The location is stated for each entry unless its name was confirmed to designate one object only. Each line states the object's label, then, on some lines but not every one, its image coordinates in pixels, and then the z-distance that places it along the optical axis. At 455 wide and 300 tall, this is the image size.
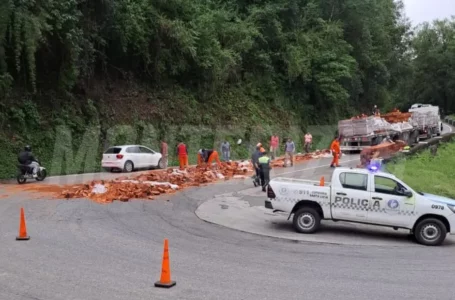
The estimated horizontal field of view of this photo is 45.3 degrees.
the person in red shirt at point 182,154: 28.58
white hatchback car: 27.78
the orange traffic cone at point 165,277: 8.48
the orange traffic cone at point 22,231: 12.02
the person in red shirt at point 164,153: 30.12
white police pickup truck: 13.68
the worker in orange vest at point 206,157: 27.62
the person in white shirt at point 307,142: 38.47
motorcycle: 23.22
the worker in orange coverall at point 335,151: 27.75
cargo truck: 34.53
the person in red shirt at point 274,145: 33.25
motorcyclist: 23.25
